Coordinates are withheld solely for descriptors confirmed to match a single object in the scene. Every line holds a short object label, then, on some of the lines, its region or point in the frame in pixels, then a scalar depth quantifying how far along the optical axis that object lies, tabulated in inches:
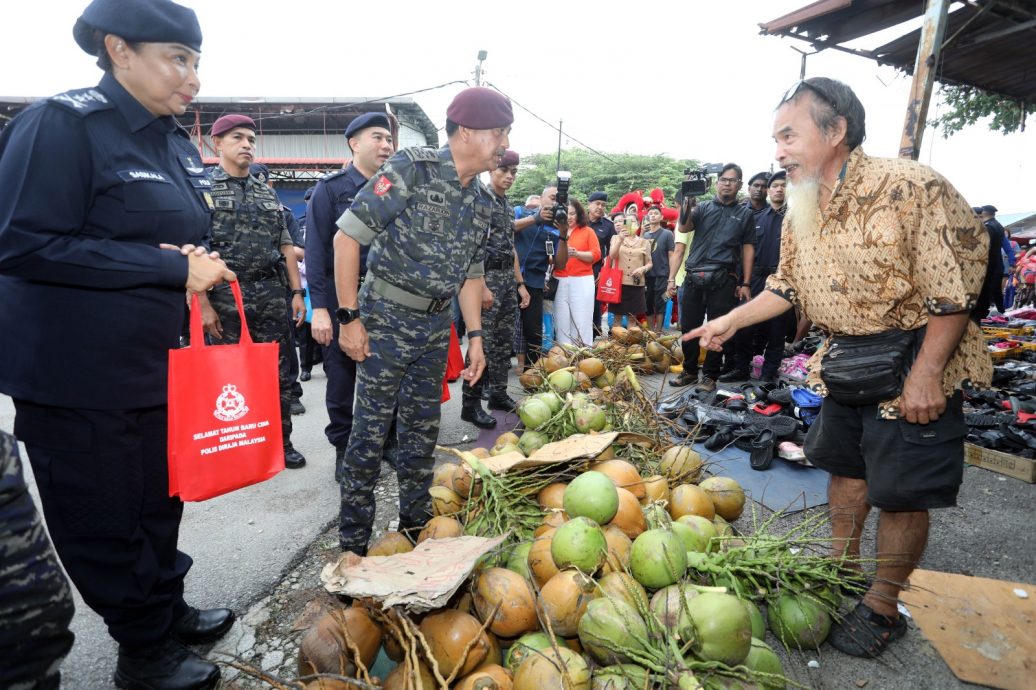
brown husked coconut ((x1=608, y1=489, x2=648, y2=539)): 83.7
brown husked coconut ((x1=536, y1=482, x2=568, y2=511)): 93.4
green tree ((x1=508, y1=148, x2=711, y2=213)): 1019.9
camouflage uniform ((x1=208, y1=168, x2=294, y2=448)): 143.6
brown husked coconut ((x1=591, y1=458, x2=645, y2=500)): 94.9
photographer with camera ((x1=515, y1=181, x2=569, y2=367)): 227.6
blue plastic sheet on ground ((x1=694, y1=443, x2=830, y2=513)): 141.9
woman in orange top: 247.6
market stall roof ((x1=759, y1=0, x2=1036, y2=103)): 234.4
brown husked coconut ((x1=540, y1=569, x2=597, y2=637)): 66.1
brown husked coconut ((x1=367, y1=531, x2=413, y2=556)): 81.7
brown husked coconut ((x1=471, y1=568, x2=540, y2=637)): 66.3
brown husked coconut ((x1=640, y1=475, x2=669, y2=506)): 95.3
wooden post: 201.5
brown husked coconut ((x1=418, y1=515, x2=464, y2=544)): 84.2
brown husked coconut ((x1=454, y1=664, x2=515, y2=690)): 56.1
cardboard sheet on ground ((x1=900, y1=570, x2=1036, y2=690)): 83.7
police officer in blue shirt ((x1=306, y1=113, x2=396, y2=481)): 138.7
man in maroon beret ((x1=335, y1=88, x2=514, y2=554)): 91.3
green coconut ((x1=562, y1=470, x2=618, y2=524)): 81.1
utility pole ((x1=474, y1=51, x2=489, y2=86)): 748.3
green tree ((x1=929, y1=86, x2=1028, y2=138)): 561.8
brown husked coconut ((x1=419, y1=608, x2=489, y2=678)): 60.9
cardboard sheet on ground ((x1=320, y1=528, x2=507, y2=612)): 57.5
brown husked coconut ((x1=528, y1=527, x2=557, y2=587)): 74.9
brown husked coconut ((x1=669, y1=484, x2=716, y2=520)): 92.0
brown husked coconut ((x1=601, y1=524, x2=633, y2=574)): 71.4
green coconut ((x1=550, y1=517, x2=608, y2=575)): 69.6
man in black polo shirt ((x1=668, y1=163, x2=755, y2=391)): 223.9
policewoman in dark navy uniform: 60.8
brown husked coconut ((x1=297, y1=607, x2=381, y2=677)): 61.4
